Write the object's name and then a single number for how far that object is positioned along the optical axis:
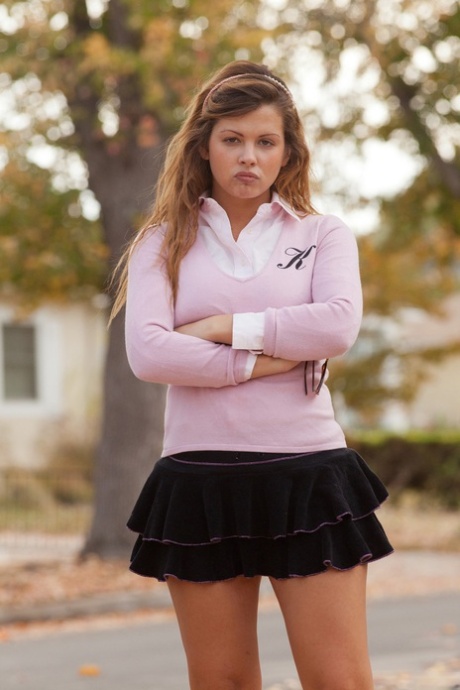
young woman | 6.40
